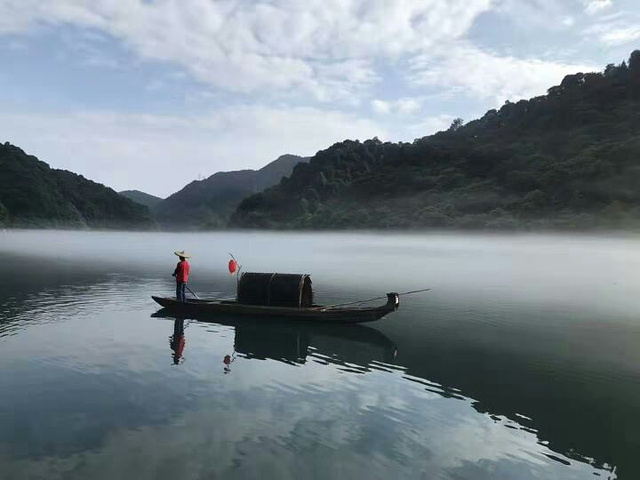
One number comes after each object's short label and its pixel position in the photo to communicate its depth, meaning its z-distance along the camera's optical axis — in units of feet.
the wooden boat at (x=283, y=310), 95.76
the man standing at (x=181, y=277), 105.37
